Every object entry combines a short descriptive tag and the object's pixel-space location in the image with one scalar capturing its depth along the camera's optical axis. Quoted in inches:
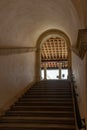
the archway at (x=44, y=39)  257.6
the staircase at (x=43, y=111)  120.8
